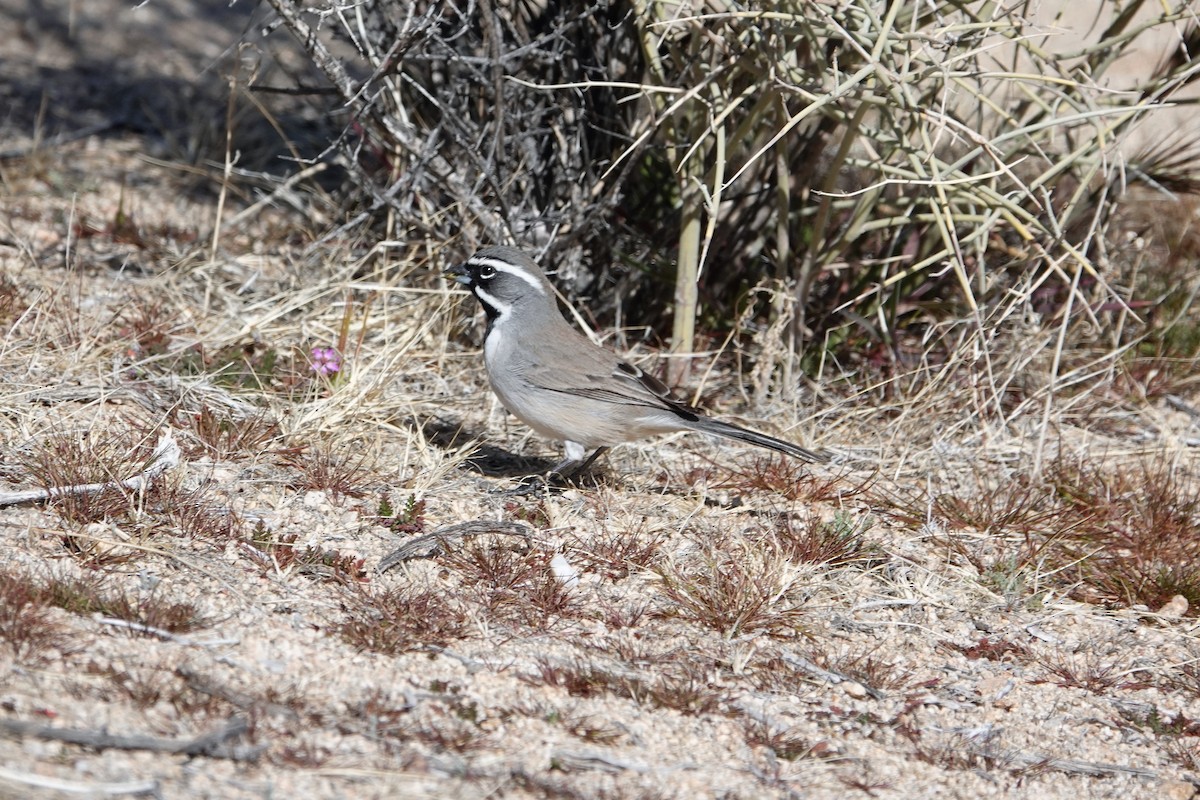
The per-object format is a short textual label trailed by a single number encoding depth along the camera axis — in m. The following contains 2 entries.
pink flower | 12.77
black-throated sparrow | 11.92
